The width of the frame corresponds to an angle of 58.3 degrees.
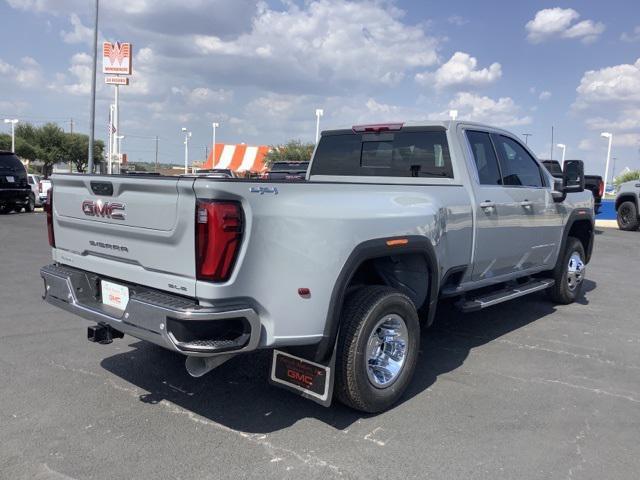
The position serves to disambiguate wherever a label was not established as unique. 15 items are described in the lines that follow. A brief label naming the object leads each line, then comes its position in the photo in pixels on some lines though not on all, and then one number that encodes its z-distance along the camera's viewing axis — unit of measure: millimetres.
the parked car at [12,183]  18656
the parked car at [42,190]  22891
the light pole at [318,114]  33378
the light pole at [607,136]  33250
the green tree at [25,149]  48625
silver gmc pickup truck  3068
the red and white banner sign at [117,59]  34312
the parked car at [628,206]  17453
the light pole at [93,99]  22172
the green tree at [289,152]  50312
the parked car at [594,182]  15453
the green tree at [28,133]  51188
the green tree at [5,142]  50375
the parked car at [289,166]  18378
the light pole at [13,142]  45819
